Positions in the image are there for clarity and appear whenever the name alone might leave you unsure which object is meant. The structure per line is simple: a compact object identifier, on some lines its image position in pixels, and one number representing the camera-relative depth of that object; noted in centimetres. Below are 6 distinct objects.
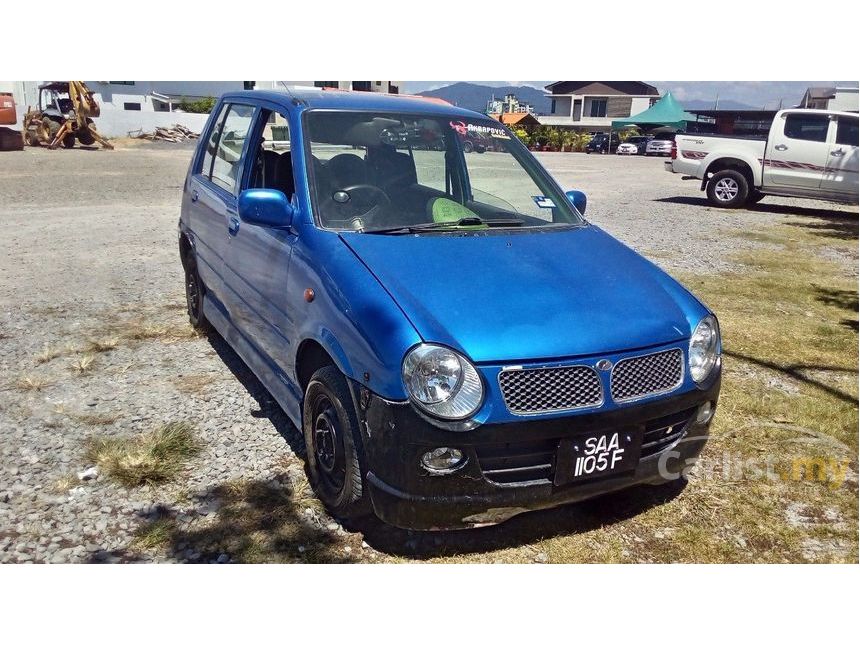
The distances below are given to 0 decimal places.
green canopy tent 3712
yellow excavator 2436
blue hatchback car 250
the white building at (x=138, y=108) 3045
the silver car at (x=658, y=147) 3566
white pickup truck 1259
